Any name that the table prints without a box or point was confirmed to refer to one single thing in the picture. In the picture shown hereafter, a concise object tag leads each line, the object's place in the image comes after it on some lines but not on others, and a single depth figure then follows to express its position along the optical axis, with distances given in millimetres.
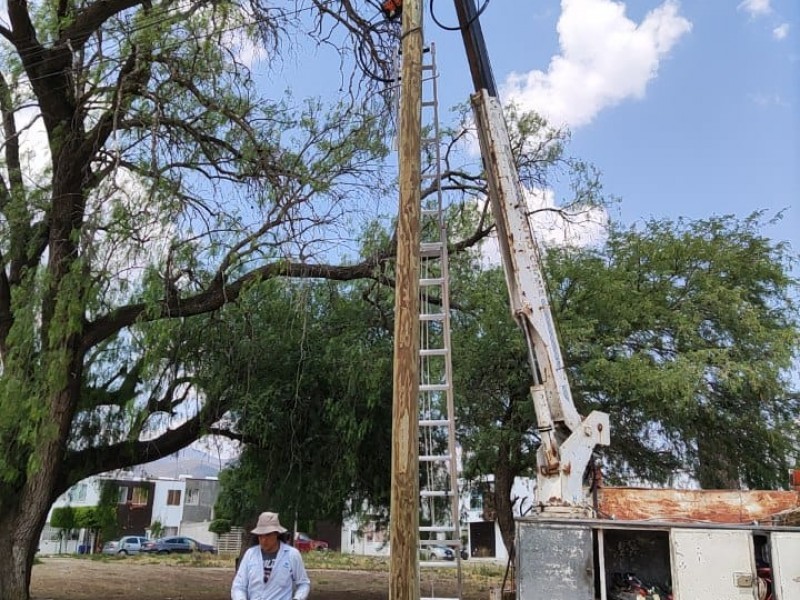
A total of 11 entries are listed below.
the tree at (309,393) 13719
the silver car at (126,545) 46500
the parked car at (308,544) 49025
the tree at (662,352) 12414
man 5141
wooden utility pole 4566
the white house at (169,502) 59094
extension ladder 5891
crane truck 5398
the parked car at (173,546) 47156
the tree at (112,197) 10672
